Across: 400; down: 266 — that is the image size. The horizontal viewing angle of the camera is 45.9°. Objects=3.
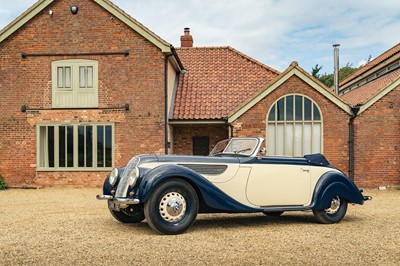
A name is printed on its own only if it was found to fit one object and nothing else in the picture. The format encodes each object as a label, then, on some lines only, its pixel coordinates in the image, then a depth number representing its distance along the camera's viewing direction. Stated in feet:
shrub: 52.70
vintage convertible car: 22.65
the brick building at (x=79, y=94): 52.49
